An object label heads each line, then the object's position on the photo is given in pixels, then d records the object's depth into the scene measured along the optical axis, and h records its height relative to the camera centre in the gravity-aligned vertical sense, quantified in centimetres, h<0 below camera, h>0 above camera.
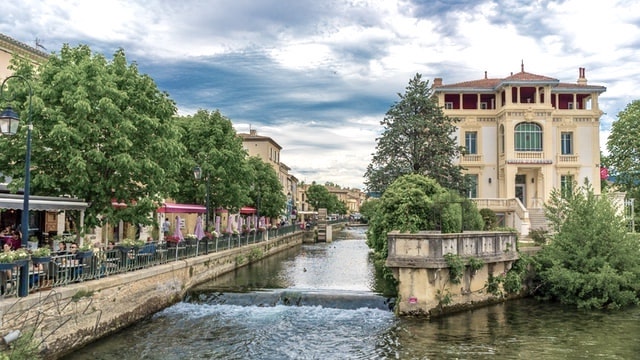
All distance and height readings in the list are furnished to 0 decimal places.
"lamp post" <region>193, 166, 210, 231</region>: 2607 +190
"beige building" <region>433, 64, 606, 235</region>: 4044 +665
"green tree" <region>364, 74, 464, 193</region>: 3609 +491
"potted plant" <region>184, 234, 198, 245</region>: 2431 -123
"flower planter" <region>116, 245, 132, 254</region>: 1700 -117
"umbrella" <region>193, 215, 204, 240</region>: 2748 -90
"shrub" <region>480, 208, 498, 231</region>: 3420 -5
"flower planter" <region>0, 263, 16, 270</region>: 1158 -122
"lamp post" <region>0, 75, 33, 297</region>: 1216 +83
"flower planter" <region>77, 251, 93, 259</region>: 1465 -120
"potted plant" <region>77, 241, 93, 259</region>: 1466 -113
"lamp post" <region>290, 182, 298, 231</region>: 8383 +0
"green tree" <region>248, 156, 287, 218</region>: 4953 +224
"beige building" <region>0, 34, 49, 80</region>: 2459 +787
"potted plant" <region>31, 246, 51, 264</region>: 1279 -110
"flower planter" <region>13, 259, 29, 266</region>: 1187 -116
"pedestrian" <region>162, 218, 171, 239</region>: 2984 -89
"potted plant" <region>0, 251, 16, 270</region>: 1159 -113
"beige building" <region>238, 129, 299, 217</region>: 6894 +868
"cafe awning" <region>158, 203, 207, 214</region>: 2613 +23
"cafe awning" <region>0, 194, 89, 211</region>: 1477 +26
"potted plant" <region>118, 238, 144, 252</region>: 1706 -108
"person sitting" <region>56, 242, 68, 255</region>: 1466 -116
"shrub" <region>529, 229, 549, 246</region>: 2534 -102
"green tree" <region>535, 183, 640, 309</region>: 1925 -166
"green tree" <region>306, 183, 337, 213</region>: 11959 +397
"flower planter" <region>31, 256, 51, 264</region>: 1277 -117
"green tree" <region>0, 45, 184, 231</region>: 1695 +253
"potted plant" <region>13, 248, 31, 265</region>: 1189 -105
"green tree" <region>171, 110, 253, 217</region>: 3259 +315
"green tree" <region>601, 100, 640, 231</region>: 3688 +477
